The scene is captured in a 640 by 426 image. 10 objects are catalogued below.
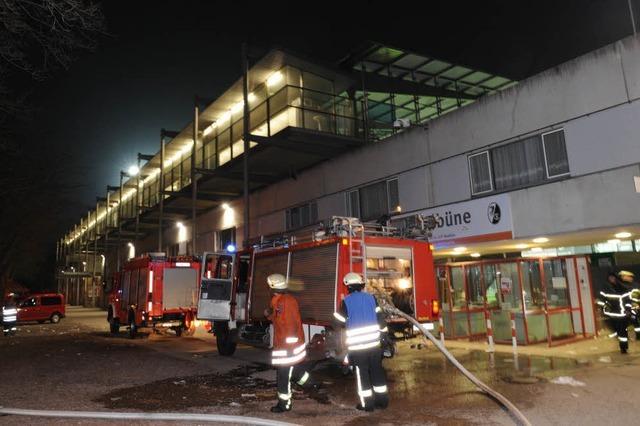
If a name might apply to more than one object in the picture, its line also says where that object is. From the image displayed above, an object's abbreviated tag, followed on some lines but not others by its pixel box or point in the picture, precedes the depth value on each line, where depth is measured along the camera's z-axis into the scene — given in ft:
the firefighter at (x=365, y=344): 18.30
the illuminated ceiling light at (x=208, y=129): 76.82
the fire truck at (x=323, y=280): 24.81
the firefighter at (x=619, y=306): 29.86
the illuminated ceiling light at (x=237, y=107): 67.80
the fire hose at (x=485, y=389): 16.26
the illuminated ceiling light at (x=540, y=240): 34.81
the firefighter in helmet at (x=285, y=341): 18.86
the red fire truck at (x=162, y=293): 47.65
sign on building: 35.91
